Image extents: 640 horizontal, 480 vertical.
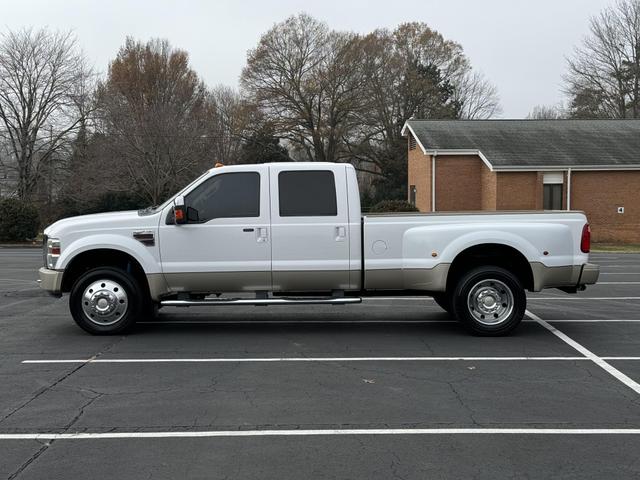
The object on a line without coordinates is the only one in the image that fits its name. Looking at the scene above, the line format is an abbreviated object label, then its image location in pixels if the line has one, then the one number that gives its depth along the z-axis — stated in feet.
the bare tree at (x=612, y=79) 154.51
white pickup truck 27.40
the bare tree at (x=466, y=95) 191.31
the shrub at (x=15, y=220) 103.65
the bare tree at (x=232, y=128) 153.39
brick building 102.06
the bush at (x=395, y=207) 104.17
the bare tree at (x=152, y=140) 122.72
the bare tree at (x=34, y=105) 131.95
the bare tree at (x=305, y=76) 163.32
